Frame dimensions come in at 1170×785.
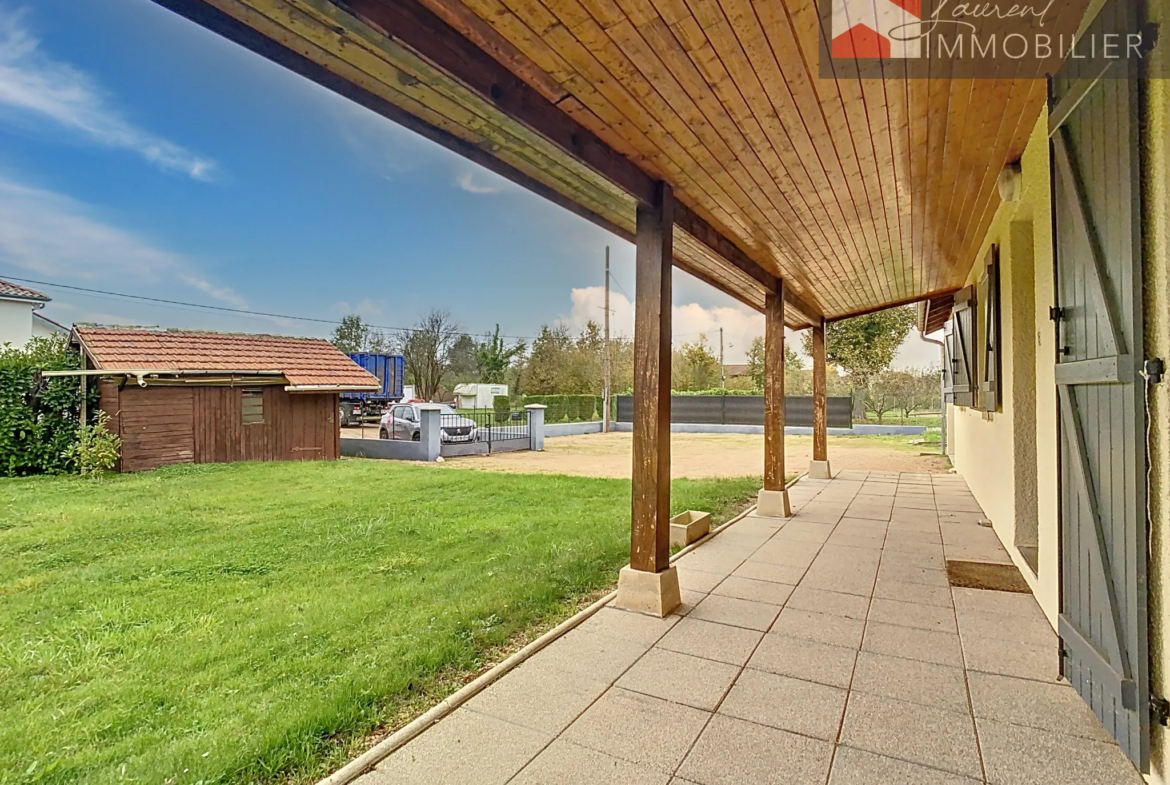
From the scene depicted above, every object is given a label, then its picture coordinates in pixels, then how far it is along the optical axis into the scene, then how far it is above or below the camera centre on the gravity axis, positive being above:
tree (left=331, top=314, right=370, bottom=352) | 31.08 +3.88
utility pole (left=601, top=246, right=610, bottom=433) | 19.39 +0.21
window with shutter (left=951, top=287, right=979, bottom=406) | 4.75 +0.49
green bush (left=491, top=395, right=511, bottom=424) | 16.66 -0.19
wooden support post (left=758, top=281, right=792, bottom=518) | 5.17 -0.12
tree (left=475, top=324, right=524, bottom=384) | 28.20 +2.29
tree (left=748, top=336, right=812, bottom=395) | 23.03 +1.40
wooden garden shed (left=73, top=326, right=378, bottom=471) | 8.40 +0.16
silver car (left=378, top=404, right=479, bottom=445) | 12.34 -0.57
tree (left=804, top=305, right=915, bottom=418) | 16.98 +2.01
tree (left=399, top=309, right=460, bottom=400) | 28.69 +2.77
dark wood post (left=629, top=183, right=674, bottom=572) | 2.83 +0.07
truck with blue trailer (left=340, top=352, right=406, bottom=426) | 19.58 +0.47
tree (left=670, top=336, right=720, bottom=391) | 27.03 +1.68
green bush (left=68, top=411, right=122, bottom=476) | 7.64 -0.69
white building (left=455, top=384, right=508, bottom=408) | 24.80 +0.42
